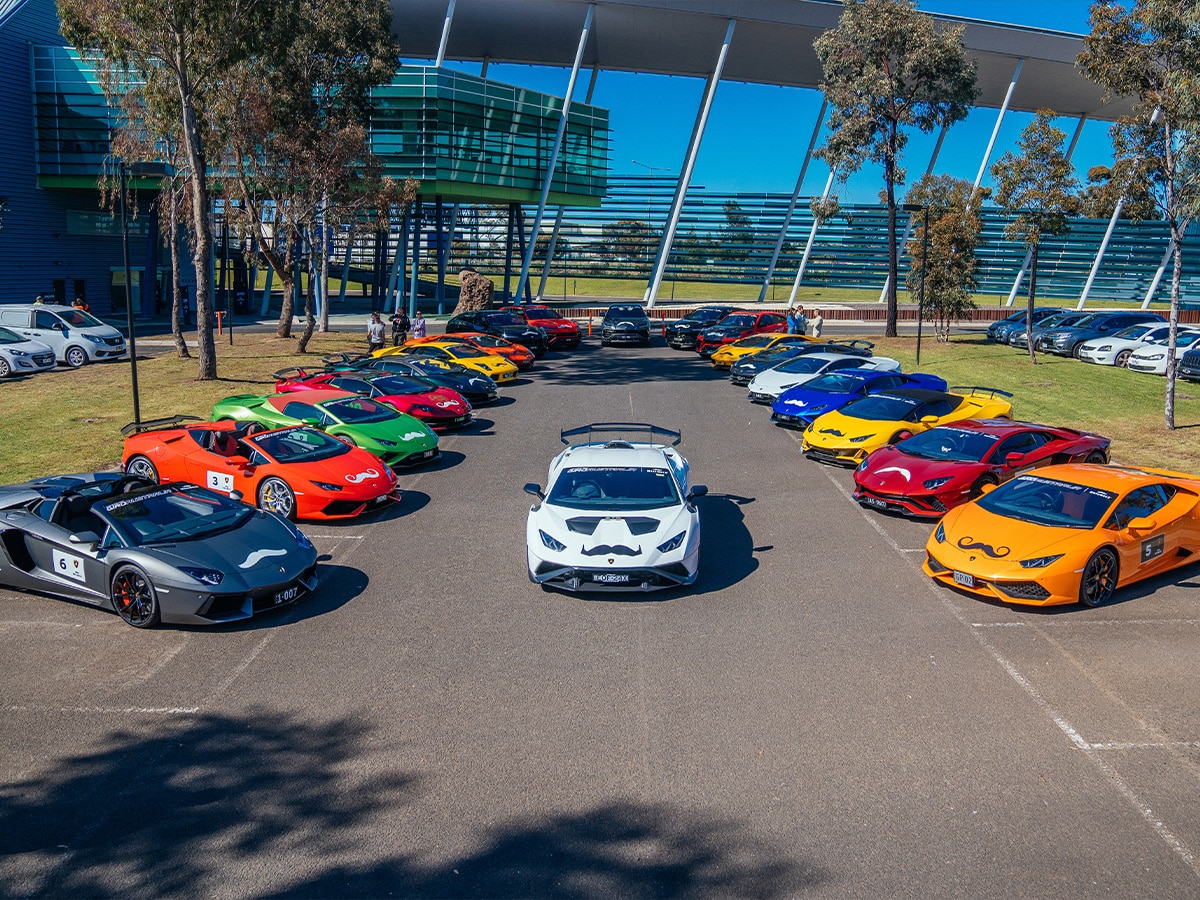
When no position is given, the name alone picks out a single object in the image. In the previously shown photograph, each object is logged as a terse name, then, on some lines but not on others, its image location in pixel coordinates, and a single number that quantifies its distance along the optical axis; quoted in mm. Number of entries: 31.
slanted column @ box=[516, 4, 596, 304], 48906
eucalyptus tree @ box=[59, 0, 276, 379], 22422
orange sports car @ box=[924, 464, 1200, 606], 9930
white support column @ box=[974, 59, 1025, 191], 52938
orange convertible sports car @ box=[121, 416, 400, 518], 12938
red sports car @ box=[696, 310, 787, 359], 33031
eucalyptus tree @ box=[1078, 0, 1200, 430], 17703
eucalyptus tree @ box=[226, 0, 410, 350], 28422
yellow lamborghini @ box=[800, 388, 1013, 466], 16453
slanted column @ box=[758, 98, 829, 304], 52406
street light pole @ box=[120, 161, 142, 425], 16619
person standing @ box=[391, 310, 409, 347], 31656
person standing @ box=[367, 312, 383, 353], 28766
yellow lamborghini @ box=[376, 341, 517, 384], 24969
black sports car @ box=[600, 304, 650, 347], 36438
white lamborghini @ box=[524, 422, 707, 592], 9984
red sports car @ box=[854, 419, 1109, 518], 13234
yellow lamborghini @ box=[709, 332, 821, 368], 28458
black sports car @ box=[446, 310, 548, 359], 32500
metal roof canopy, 46719
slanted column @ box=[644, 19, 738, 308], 49781
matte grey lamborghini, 9297
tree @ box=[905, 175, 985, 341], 33531
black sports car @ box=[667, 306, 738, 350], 35875
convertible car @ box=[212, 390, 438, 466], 15812
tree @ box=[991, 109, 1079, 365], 27859
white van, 28984
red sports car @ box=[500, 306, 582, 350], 34781
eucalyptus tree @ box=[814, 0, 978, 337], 33312
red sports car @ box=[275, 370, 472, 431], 19172
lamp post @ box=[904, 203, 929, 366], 27938
